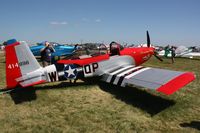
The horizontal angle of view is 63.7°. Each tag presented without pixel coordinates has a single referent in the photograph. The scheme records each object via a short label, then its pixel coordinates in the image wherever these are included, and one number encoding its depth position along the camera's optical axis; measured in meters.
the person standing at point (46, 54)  8.66
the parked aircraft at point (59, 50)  14.90
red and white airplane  5.05
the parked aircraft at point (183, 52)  19.52
